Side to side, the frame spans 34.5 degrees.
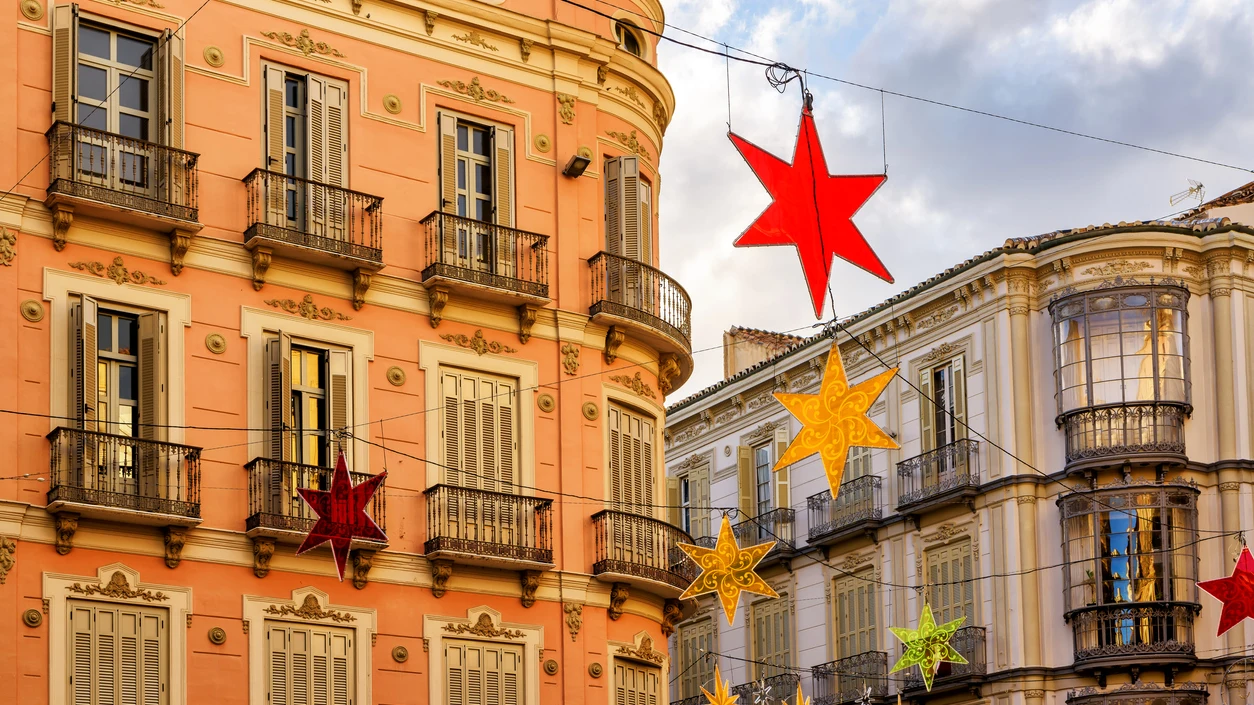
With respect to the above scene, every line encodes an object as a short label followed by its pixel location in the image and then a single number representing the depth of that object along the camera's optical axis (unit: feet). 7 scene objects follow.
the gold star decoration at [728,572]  92.43
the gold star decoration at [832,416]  73.10
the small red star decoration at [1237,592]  105.70
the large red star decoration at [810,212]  69.41
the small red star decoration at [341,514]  78.84
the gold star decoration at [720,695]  99.91
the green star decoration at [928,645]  125.08
